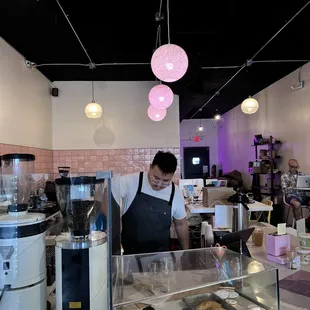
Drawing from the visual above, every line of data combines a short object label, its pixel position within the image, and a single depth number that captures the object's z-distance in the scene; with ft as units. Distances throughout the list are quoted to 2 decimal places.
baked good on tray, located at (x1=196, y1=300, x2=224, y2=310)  4.25
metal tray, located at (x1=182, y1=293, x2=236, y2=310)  4.32
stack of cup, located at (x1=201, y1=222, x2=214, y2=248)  7.82
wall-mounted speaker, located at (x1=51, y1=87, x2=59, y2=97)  19.04
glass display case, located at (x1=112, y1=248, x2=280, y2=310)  4.30
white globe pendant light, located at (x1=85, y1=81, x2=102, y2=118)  16.33
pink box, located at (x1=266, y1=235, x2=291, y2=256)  6.35
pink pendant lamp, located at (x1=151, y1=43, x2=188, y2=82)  8.24
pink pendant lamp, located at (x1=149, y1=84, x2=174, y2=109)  12.18
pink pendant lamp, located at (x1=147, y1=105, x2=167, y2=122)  15.99
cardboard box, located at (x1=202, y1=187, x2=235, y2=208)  12.08
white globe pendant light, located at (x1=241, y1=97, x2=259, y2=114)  18.52
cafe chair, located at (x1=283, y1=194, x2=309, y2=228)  19.72
